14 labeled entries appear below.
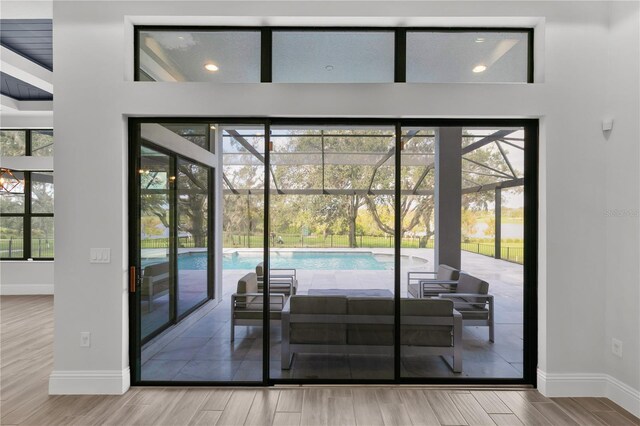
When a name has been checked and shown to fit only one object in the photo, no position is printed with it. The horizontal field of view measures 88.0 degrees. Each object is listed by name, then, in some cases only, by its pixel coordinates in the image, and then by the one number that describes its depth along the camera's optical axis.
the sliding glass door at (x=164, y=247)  3.11
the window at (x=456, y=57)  3.12
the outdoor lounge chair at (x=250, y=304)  3.18
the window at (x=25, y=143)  6.56
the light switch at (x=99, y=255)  2.96
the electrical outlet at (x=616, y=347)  2.81
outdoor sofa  3.15
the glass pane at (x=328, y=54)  3.12
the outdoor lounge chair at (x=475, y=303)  3.32
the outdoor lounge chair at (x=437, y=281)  3.38
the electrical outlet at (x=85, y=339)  2.95
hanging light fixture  5.88
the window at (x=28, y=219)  6.68
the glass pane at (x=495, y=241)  3.18
